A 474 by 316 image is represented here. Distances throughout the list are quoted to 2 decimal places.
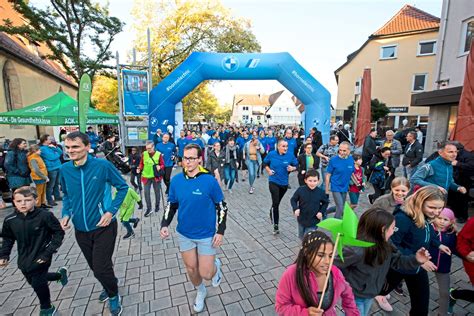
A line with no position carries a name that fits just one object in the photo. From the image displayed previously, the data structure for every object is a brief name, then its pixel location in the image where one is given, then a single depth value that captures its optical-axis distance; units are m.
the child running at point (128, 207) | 4.46
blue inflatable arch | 10.95
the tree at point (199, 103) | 25.07
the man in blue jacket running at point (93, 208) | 2.58
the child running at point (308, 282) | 1.58
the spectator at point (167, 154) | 6.96
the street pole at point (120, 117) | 10.19
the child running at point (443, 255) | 2.54
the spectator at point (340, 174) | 4.60
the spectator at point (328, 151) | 6.52
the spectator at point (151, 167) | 5.59
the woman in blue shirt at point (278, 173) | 4.82
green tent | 8.06
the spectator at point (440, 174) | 3.68
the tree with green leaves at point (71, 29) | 15.51
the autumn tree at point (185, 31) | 18.88
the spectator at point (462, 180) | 4.93
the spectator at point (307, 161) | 5.61
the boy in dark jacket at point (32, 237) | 2.52
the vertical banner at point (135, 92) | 10.74
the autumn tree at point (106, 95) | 30.23
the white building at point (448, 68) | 10.28
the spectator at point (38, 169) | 5.82
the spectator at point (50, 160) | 6.55
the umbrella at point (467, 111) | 4.13
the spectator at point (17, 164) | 5.83
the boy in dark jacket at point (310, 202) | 3.59
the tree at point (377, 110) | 19.98
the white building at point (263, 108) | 59.75
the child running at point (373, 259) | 2.06
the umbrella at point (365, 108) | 9.84
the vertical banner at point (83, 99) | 6.07
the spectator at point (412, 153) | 6.36
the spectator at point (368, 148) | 7.71
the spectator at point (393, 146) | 6.90
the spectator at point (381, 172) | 5.72
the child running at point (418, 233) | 2.39
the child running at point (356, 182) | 5.12
